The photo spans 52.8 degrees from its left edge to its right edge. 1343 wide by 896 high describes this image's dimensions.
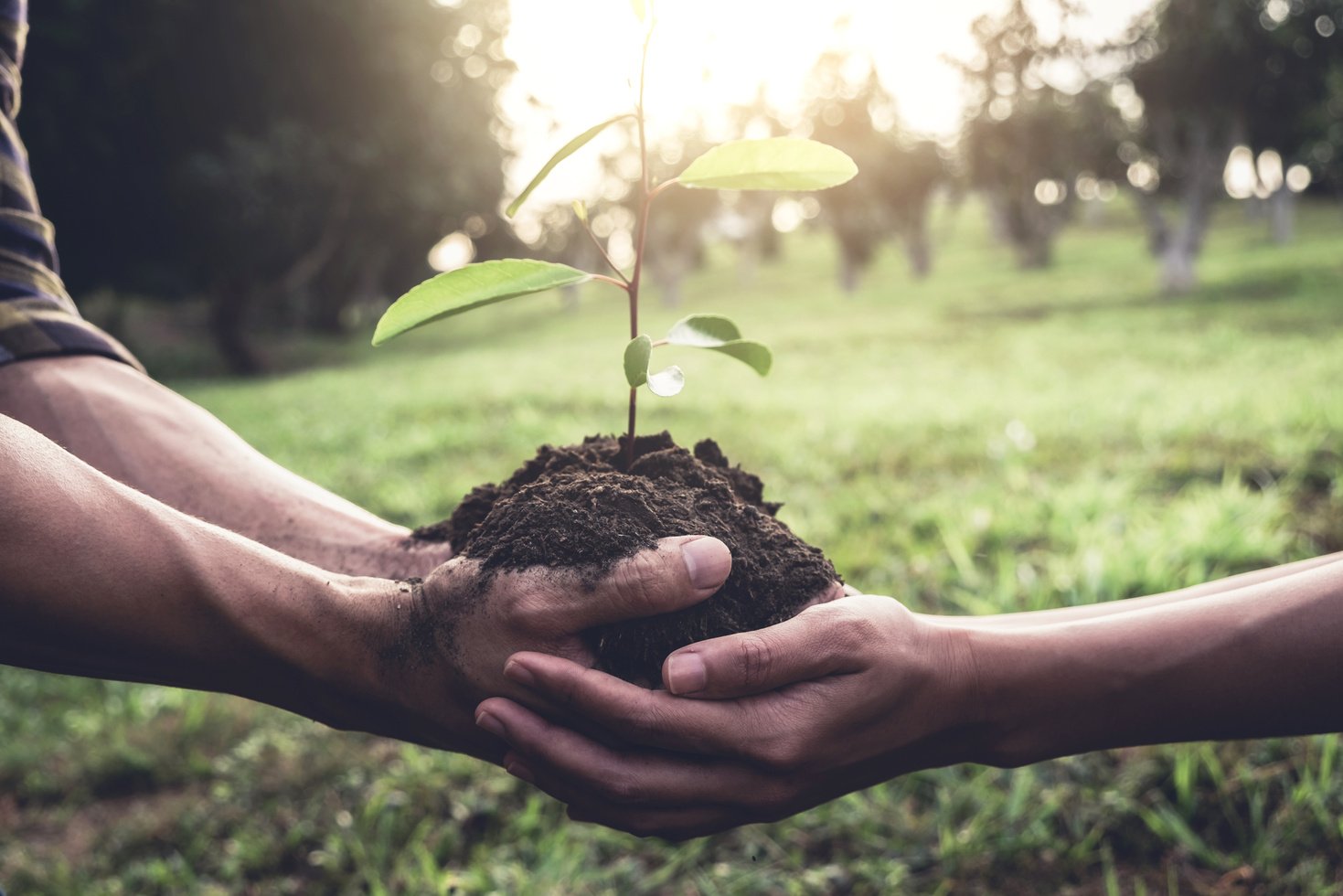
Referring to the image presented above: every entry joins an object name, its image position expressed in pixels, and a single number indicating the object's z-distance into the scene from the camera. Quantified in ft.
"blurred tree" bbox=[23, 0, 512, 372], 27.67
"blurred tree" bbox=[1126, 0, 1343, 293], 29.58
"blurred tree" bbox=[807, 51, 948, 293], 46.11
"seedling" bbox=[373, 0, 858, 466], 1.45
